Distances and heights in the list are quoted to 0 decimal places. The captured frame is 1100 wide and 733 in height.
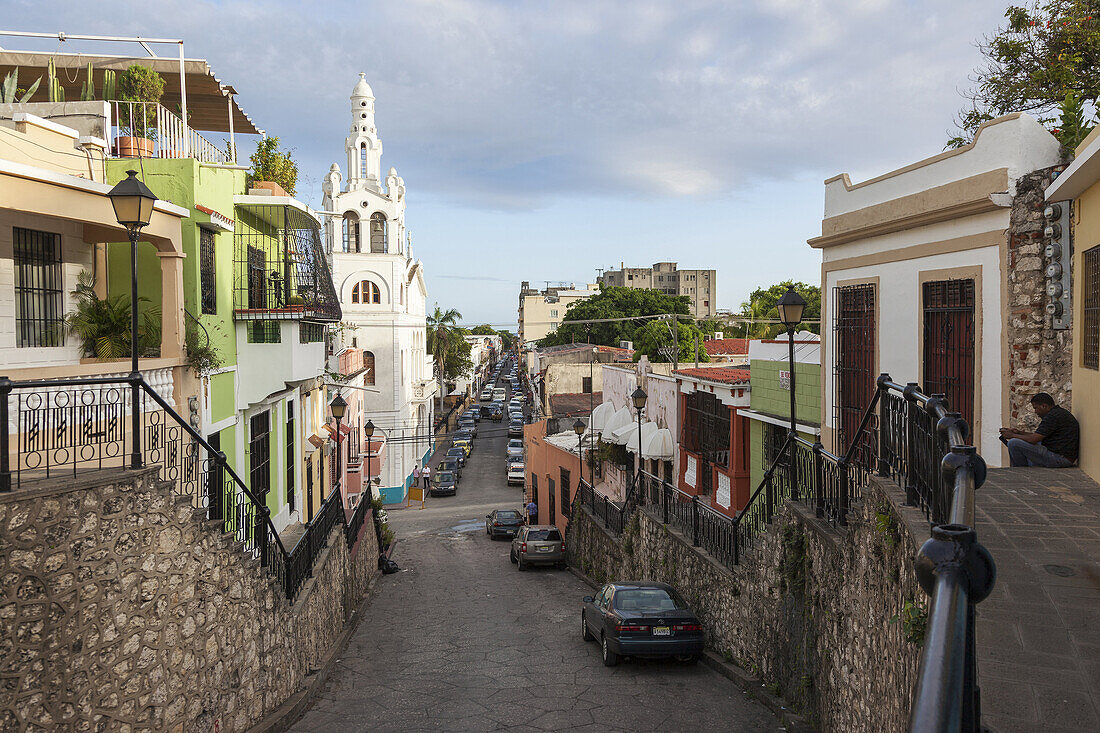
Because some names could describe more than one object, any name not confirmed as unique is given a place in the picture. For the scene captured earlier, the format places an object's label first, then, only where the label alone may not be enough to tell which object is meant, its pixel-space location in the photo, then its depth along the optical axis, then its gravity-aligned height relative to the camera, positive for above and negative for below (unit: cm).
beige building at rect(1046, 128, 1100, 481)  830 +57
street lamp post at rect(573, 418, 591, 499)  2784 -366
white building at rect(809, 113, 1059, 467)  1012 +88
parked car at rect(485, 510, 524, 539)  3309 -696
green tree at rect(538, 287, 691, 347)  7662 +350
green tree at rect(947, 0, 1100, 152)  1422 +496
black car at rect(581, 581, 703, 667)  1217 -407
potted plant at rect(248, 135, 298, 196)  1781 +388
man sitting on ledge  889 -108
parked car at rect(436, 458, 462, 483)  5366 -761
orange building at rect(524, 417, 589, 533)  3334 -528
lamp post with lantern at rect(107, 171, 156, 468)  817 +138
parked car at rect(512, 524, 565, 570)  2500 -597
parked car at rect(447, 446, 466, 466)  5791 -733
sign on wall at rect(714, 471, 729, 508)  1995 -352
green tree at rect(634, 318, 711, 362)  3756 +13
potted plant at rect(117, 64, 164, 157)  1309 +398
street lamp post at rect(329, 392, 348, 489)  1944 -133
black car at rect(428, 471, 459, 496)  4947 -807
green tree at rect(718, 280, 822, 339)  6300 +288
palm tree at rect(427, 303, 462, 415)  7450 +134
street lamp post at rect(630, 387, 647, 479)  1866 -113
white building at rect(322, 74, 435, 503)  4866 +422
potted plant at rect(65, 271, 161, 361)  1112 +35
